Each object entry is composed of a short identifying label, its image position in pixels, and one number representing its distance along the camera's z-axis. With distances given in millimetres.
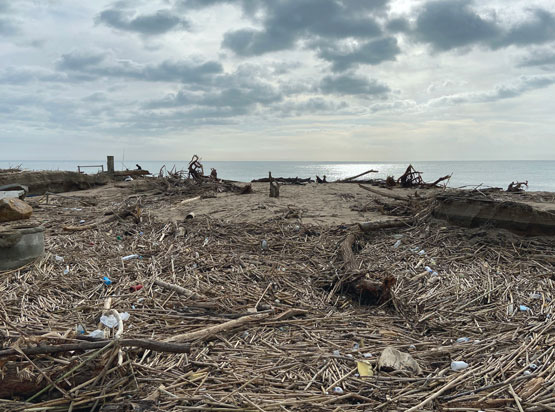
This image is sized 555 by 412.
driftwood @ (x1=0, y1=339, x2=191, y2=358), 2693
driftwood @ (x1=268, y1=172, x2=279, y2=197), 10883
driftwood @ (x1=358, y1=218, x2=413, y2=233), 6703
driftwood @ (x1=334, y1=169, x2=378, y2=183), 15571
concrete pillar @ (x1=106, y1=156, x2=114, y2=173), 15875
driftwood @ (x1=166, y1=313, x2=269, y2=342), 3283
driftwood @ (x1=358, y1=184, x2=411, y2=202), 8677
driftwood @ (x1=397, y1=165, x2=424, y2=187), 13884
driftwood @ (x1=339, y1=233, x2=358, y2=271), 5059
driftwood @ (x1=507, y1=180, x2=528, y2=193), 10112
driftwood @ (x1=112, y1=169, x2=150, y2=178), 16011
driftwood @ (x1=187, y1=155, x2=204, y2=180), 13258
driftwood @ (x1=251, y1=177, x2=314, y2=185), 15377
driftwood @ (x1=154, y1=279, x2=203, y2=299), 4293
